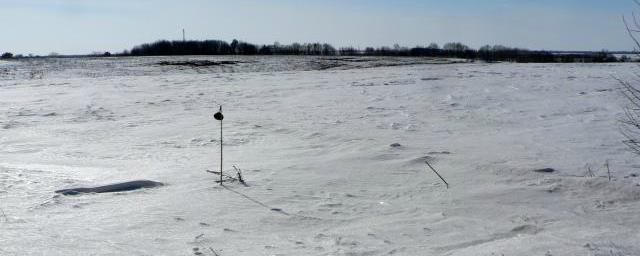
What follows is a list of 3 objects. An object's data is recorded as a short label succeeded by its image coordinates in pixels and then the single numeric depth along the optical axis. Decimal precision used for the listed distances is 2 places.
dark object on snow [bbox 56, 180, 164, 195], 5.95
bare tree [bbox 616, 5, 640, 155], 8.23
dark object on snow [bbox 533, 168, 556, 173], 7.01
